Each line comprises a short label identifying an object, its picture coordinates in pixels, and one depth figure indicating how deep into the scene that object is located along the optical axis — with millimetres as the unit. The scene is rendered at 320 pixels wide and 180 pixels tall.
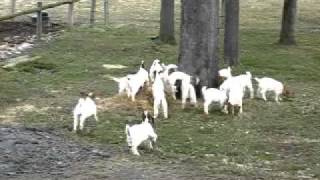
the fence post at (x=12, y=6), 26156
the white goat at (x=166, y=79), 12180
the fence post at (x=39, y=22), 20719
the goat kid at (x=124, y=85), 11980
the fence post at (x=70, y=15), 24050
